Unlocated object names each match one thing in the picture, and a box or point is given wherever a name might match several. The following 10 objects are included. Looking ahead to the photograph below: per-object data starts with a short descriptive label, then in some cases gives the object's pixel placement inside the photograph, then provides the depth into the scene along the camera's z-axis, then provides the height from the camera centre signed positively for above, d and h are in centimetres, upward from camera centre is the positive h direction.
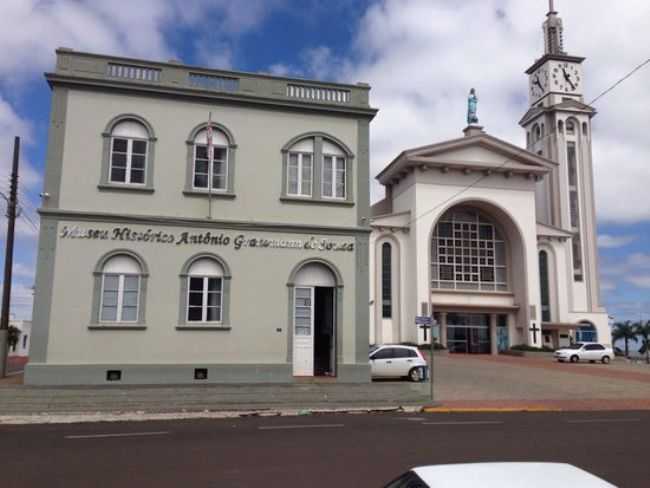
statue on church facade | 5198 +1999
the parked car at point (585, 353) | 3788 -63
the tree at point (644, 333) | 7994 +138
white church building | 4328 +620
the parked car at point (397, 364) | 2292 -85
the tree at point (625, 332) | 8262 +152
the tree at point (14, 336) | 4832 +14
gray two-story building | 1752 +337
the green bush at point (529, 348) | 4194 -39
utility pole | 1927 +249
